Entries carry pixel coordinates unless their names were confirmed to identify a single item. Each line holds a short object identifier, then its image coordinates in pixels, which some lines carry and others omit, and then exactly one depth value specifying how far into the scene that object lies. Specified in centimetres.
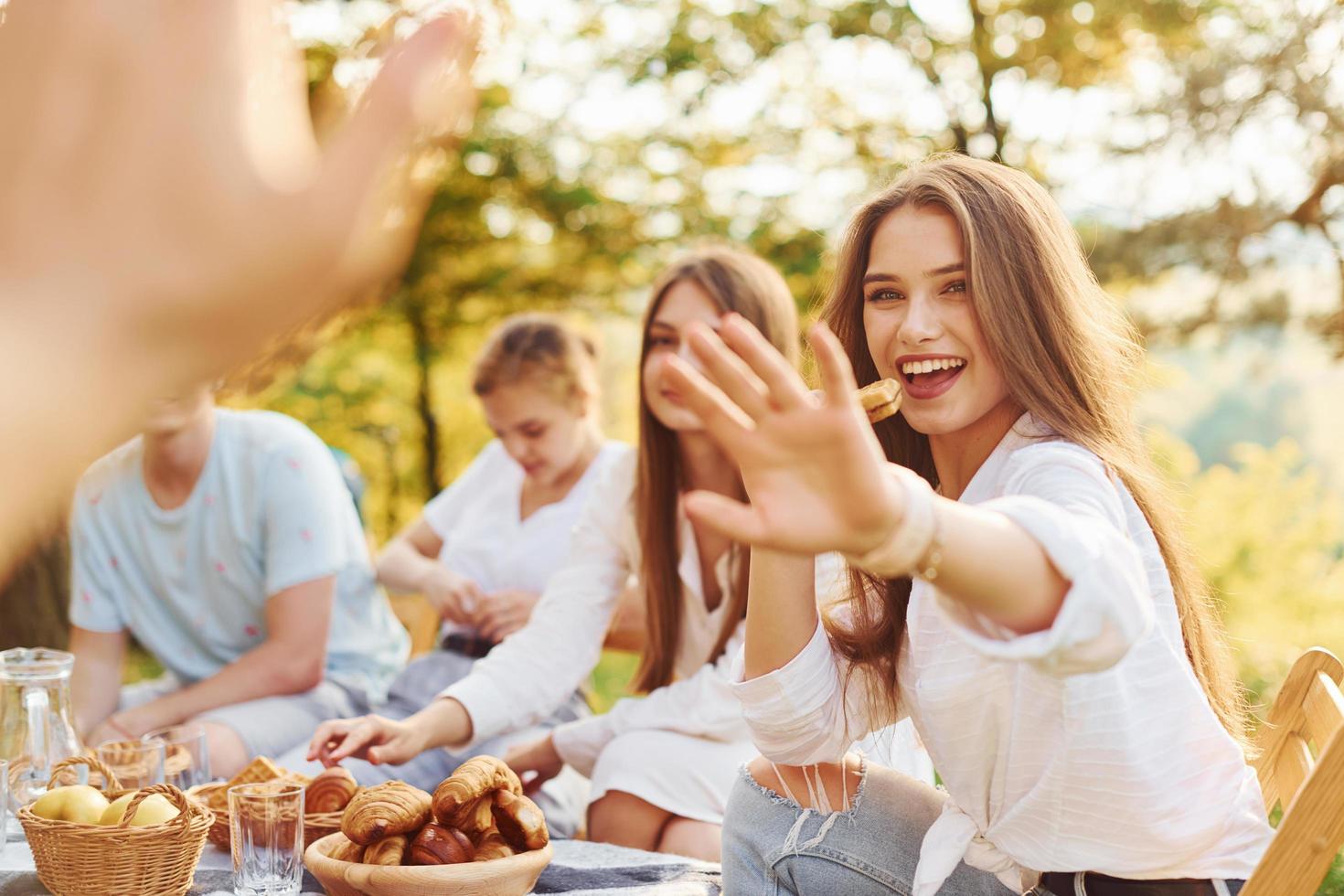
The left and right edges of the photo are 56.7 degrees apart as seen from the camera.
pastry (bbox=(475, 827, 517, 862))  187
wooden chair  151
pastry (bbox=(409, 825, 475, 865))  184
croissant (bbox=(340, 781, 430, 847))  185
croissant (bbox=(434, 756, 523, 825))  188
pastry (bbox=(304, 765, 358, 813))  220
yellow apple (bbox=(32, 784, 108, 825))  189
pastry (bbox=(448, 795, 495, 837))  191
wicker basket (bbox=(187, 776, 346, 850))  212
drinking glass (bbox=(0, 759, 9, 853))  217
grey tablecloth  206
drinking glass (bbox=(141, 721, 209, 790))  243
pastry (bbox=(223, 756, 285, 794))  227
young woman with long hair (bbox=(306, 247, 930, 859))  283
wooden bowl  178
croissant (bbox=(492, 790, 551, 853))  192
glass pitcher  235
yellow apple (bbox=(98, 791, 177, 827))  189
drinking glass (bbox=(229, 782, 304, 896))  192
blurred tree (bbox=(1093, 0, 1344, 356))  668
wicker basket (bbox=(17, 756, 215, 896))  185
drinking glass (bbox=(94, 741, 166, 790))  230
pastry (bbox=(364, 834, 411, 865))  182
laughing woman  125
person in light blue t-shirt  347
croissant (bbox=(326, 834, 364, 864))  189
